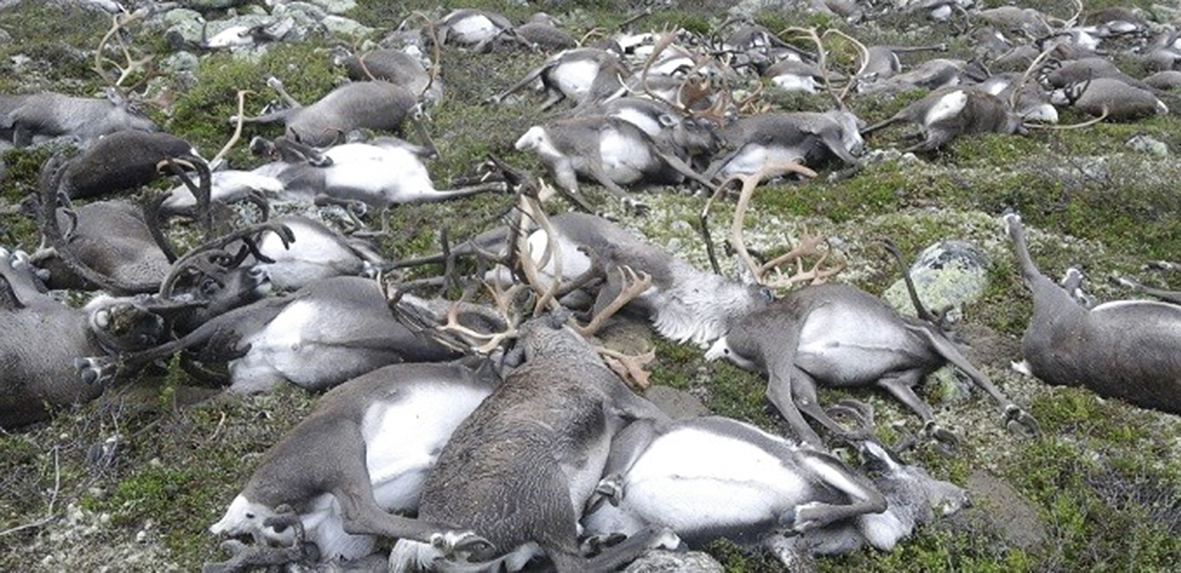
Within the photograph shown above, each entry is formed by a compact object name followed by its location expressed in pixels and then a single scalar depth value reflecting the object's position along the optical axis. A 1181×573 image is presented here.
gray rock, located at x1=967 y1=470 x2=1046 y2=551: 4.64
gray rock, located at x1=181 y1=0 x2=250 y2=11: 15.38
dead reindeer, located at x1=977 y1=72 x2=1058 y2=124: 10.82
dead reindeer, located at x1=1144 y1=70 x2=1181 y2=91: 13.36
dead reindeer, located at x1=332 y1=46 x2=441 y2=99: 10.83
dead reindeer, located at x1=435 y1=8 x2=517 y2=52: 13.37
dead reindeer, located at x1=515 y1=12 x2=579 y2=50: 13.69
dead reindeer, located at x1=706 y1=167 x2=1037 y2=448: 5.73
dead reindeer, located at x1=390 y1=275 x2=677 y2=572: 4.05
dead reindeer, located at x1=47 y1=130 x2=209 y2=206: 7.70
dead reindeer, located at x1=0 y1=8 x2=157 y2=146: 8.79
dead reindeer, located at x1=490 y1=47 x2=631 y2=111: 10.59
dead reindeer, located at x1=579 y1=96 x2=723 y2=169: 9.17
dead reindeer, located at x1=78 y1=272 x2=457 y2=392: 5.48
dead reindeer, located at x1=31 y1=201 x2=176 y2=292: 6.16
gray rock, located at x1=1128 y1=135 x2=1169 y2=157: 9.88
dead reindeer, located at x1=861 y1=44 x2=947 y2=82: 13.80
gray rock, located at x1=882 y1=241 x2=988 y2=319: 6.73
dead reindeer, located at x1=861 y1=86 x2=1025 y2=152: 9.88
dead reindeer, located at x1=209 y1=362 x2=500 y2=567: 4.17
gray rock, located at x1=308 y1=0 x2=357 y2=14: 16.02
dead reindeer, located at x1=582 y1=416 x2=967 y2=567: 4.38
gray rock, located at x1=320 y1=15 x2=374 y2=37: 14.28
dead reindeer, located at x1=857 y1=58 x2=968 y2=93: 12.30
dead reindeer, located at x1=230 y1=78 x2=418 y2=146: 9.04
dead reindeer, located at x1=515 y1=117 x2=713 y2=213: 8.60
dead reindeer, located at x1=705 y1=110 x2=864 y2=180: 9.20
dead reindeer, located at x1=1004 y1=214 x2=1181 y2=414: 5.46
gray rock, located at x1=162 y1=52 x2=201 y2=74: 12.09
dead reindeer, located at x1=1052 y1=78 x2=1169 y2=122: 11.48
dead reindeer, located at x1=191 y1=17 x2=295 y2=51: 13.04
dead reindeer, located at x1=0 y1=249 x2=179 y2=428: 5.19
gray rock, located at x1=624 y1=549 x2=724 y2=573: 4.07
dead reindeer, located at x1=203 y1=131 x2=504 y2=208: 7.78
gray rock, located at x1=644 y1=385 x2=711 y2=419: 5.66
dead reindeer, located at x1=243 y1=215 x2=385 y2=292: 6.47
